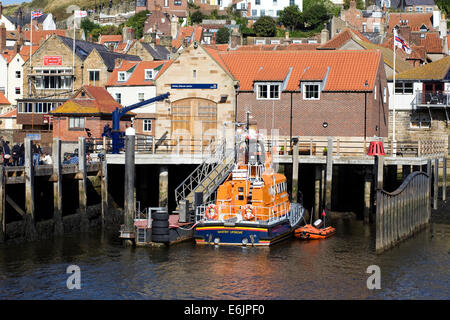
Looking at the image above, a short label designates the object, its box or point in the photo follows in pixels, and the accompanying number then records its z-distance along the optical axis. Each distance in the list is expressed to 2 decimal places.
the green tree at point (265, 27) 127.00
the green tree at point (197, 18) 147.38
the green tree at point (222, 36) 124.06
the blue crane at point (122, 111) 50.38
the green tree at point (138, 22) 144.11
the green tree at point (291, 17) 133.88
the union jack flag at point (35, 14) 85.72
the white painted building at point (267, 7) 142.25
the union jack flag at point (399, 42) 53.92
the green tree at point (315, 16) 132.12
